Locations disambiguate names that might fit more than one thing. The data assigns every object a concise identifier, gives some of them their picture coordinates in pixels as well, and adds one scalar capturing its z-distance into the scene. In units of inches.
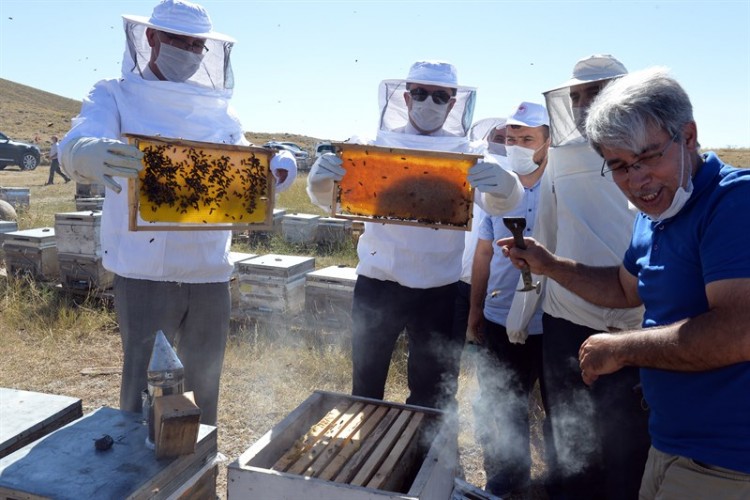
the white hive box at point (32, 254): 274.1
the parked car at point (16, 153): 982.4
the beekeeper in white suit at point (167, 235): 111.5
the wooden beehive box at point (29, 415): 80.3
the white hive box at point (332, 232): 356.8
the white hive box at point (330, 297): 215.3
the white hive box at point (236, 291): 231.5
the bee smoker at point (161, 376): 78.5
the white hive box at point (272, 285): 225.0
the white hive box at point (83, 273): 257.9
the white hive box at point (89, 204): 343.0
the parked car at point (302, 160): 1102.1
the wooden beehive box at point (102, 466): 66.4
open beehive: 75.1
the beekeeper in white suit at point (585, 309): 101.1
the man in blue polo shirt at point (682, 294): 64.8
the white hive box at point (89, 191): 475.5
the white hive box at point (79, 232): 251.9
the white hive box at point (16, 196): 461.7
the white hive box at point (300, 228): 358.3
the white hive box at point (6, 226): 308.2
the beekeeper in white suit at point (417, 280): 127.7
